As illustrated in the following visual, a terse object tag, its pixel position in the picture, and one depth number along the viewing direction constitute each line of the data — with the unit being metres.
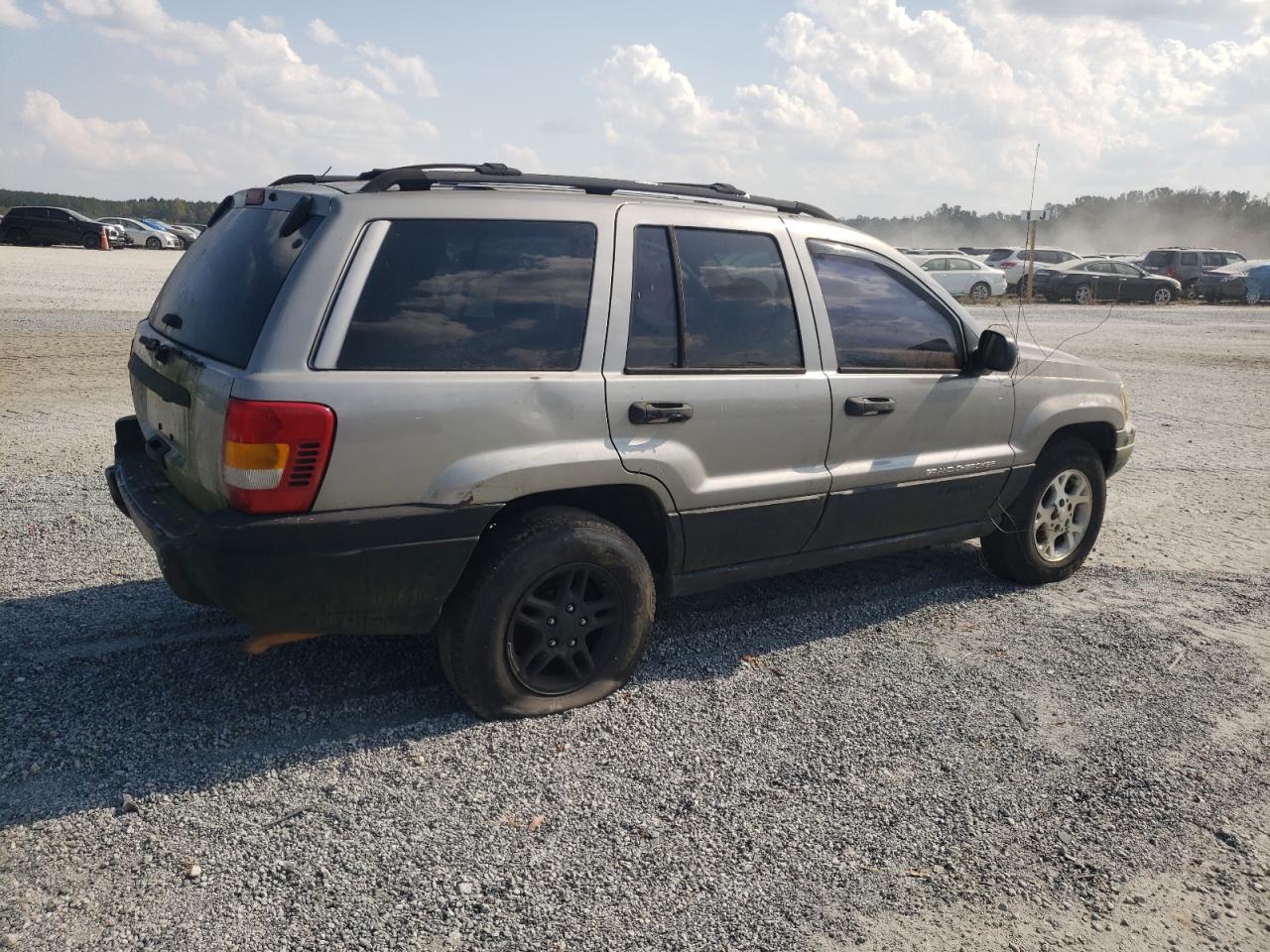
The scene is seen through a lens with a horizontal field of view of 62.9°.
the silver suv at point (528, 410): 3.30
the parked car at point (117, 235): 39.38
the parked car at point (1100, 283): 29.92
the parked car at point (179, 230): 47.09
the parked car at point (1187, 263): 34.81
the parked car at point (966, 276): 29.97
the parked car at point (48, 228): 36.66
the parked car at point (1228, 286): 33.28
